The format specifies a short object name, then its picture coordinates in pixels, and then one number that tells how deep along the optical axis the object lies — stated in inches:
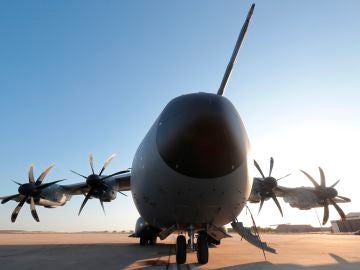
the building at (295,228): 3061.3
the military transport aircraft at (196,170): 255.4
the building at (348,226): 2086.6
